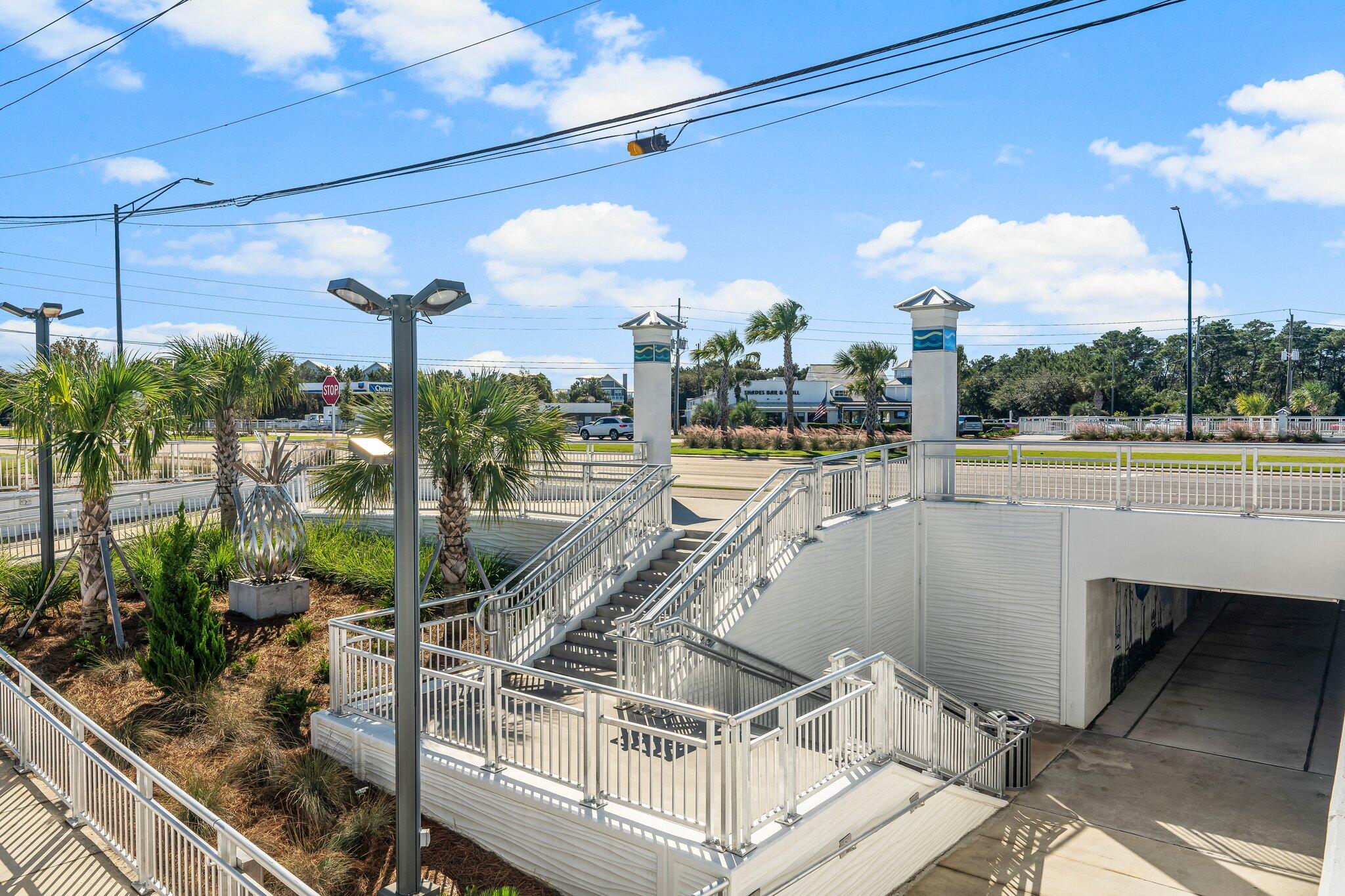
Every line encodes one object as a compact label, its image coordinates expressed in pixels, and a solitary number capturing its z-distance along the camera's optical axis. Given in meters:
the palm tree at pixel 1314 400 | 55.94
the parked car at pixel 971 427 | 55.26
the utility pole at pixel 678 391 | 57.24
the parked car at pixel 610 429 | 50.41
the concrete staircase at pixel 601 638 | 10.51
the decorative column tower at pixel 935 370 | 14.55
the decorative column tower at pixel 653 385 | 15.36
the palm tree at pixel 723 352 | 48.62
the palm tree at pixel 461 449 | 11.24
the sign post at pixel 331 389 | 24.95
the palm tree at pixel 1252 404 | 51.91
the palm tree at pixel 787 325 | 45.06
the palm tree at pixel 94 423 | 11.09
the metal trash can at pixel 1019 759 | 11.02
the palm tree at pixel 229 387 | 15.30
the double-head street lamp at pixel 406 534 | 5.90
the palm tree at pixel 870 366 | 41.44
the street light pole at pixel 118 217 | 19.06
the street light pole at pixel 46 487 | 12.66
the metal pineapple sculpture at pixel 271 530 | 12.23
